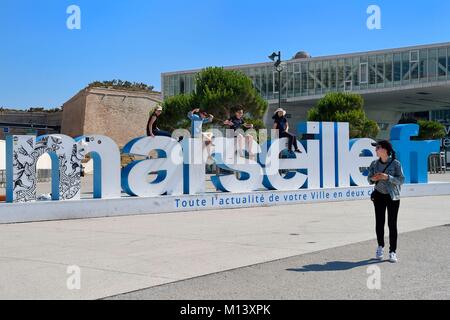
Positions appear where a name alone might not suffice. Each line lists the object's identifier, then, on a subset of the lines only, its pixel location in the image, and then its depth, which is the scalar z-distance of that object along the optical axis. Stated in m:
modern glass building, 61.09
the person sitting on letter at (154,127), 16.93
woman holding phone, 8.29
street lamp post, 37.73
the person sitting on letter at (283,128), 18.89
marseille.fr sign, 13.96
